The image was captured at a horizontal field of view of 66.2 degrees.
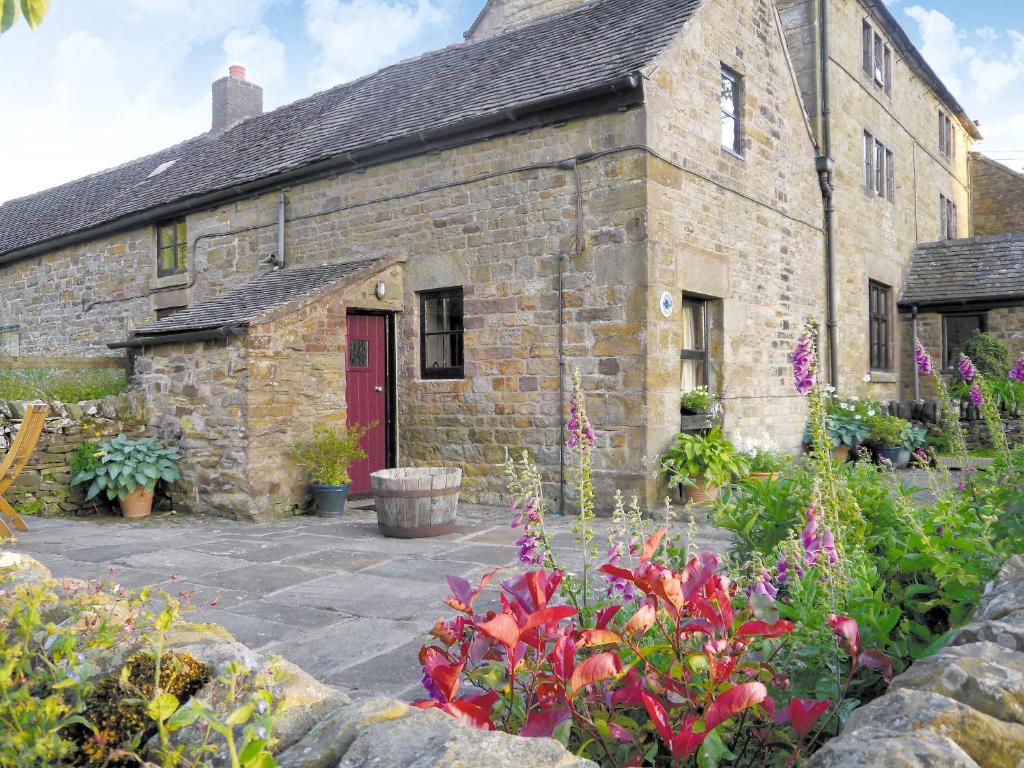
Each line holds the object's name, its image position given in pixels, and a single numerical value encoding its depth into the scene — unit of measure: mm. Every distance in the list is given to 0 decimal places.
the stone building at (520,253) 8344
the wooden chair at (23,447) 7328
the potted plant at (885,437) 11922
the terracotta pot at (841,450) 11633
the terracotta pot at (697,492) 8371
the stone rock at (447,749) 1419
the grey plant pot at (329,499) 8633
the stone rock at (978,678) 1444
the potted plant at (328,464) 8641
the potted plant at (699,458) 8227
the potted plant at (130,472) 8703
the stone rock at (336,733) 1542
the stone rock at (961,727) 1351
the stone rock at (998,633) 1729
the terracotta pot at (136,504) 8781
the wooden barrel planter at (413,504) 7094
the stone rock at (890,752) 1258
